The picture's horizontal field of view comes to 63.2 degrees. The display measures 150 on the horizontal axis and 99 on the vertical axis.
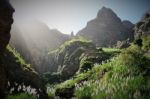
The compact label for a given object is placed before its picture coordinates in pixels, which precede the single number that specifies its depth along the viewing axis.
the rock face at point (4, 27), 9.82
